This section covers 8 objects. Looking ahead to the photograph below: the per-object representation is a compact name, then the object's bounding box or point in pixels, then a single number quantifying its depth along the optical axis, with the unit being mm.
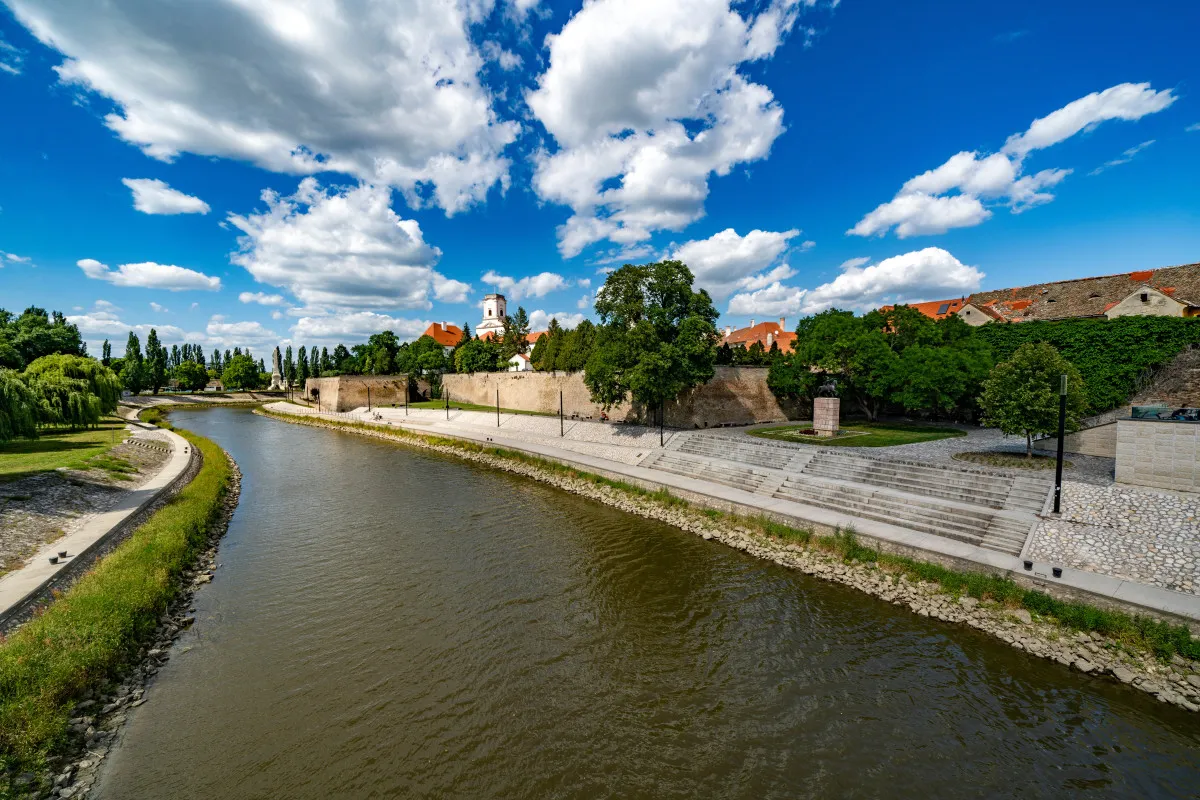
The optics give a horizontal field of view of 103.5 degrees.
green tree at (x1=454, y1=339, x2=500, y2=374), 54156
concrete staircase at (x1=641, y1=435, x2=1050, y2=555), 11859
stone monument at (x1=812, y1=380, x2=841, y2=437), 23438
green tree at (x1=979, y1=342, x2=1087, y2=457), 14219
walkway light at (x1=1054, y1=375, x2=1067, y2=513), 11378
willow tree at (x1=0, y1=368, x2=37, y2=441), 15523
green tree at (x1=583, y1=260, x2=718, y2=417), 24609
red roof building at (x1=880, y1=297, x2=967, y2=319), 41791
